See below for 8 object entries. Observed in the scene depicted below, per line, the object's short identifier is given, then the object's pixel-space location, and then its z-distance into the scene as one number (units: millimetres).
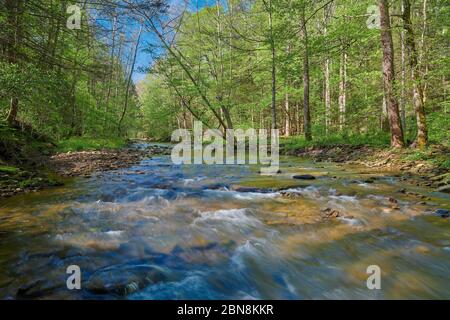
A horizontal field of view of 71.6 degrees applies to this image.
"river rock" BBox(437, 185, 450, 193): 6252
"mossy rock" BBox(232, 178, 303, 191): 7250
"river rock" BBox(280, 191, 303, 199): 6369
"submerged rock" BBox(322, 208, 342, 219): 5117
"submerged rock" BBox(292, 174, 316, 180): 8169
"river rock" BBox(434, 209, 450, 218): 4949
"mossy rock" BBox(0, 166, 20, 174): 7428
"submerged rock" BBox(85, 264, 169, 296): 3039
